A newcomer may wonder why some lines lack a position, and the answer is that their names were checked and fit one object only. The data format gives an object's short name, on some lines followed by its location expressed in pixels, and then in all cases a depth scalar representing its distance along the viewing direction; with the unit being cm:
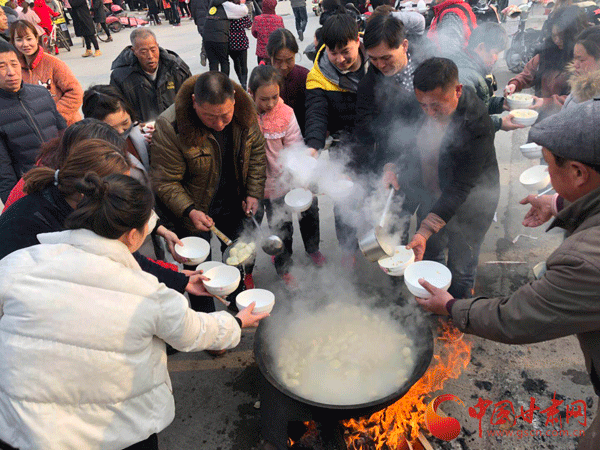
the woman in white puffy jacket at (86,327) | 153
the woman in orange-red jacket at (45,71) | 397
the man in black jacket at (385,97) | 304
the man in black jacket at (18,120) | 331
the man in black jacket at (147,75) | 396
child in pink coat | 338
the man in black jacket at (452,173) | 266
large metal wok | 212
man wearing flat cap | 145
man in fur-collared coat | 282
